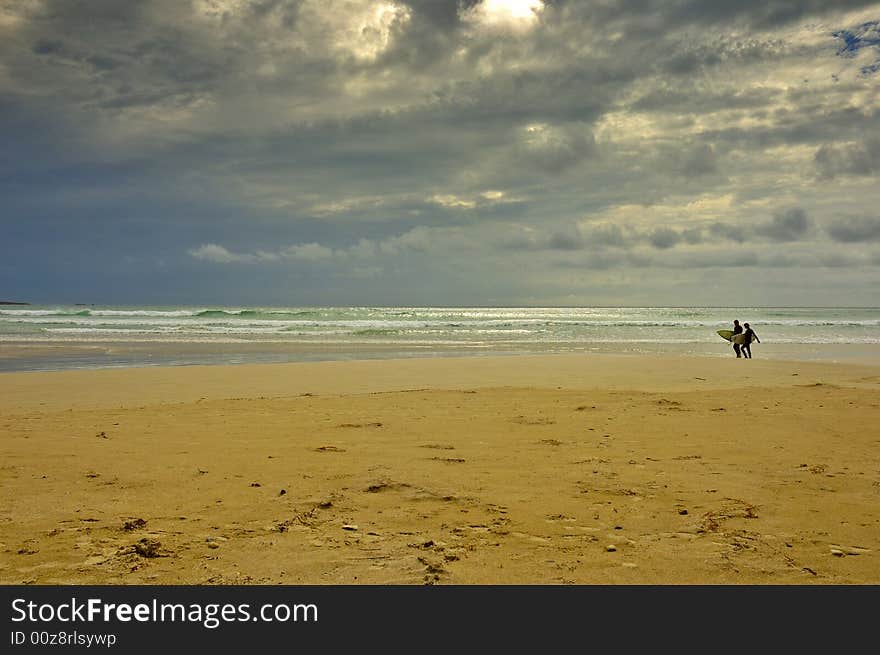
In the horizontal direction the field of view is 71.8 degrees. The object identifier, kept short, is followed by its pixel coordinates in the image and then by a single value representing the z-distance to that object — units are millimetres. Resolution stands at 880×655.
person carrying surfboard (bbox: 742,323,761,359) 20797
